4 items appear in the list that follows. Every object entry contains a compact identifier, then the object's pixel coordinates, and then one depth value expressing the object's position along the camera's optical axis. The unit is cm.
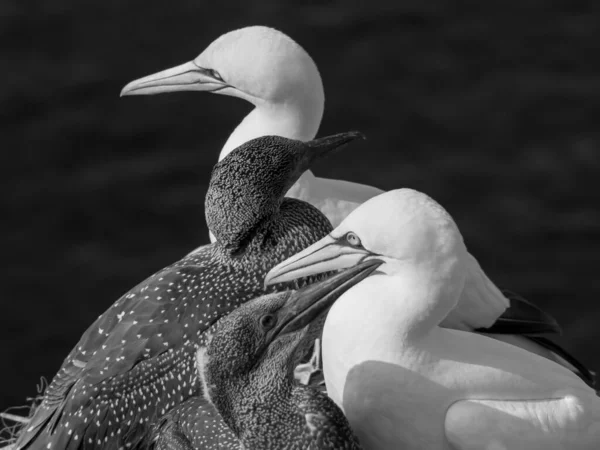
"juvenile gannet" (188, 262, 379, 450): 1282
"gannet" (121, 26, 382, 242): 1750
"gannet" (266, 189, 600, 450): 1387
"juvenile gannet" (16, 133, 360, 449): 1437
